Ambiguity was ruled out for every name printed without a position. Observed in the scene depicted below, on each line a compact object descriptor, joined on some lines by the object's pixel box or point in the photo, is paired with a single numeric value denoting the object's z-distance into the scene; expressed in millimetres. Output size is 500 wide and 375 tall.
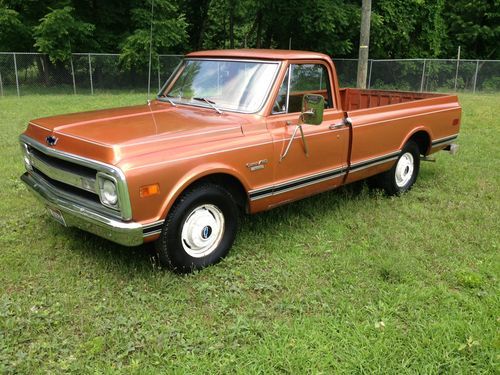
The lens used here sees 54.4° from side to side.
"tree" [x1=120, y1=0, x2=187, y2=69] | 19438
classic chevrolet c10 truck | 3566
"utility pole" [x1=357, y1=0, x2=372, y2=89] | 11156
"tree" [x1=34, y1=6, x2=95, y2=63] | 18562
